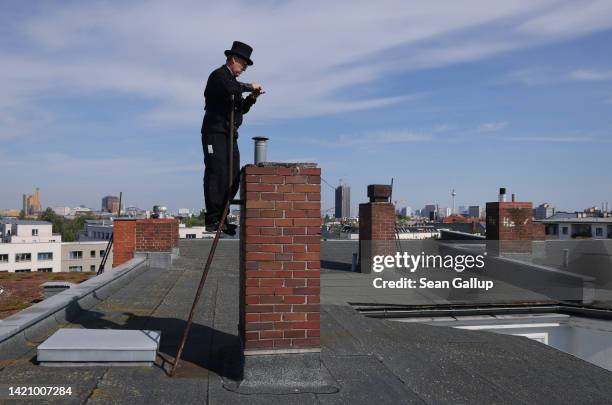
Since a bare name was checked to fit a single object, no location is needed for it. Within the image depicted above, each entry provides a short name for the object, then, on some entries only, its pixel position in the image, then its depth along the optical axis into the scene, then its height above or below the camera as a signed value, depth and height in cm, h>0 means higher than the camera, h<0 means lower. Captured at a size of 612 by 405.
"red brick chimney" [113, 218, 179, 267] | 1279 -54
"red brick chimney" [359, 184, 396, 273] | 1352 -16
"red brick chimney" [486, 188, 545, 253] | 1288 -13
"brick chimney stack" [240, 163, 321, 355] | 405 -32
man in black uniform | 450 +80
